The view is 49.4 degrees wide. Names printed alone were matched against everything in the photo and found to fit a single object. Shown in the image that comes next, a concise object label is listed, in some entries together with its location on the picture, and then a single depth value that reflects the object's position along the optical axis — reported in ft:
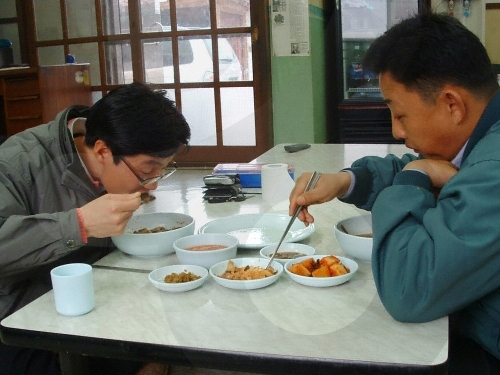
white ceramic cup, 3.07
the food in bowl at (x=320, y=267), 3.43
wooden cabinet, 11.97
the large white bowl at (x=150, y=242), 4.02
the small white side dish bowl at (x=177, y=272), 3.33
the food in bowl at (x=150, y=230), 4.56
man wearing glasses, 3.72
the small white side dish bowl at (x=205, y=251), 3.75
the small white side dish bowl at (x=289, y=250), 3.87
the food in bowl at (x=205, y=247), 3.99
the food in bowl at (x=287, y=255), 3.89
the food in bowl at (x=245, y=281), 3.32
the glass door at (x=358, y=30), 14.46
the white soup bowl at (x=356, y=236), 3.74
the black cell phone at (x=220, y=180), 6.24
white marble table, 2.56
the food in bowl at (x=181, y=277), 3.44
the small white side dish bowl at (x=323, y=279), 3.32
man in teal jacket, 2.68
